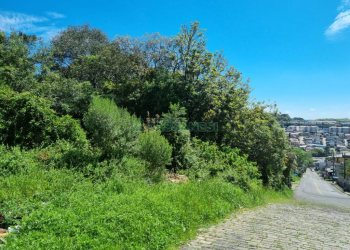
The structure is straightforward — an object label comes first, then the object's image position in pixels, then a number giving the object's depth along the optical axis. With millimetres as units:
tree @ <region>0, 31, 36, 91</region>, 19094
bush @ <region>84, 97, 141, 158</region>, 10484
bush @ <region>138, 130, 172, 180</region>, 10922
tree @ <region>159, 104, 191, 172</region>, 14398
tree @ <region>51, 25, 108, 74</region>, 31961
